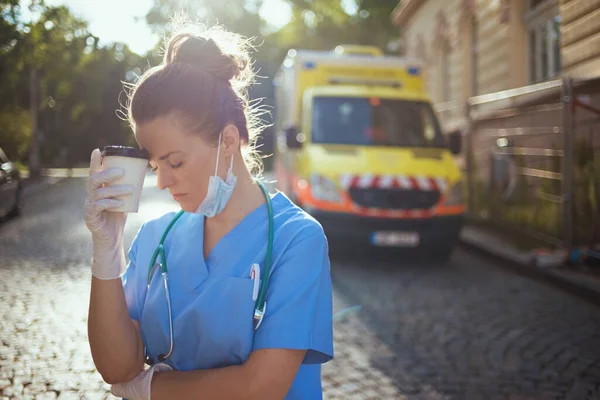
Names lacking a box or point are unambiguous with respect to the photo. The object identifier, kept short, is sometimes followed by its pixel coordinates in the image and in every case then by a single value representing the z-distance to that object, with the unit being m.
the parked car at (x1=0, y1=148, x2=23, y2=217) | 13.00
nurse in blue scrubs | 1.96
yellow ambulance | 8.95
